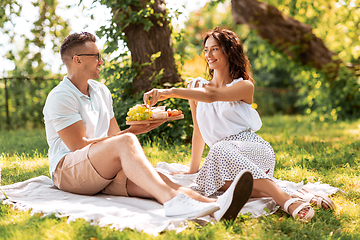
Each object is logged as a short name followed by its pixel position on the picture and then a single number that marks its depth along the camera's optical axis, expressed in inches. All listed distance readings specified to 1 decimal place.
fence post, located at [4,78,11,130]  347.6
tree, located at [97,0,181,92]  223.1
